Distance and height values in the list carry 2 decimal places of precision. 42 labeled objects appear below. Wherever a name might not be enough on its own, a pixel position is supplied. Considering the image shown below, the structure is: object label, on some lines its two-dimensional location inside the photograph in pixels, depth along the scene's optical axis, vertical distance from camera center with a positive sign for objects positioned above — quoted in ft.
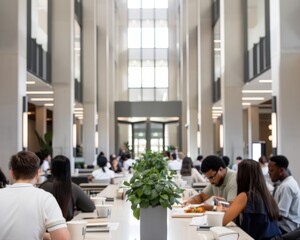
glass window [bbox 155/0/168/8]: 135.54 +32.12
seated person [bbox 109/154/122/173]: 53.21 -2.71
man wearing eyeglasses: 18.17 -1.51
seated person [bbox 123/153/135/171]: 64.84 -2.99
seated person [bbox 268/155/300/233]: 18.31 -2.15
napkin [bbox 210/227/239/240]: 12.10 -2.07
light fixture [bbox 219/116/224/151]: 62.49 +0.16
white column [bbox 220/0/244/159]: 60.44 +6.86
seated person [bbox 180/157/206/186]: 40.91 -2.54
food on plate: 18.74 -2.37
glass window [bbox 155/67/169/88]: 133.80 +14.31
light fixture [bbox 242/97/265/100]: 81.51 +5.60
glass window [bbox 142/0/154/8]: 136.05 +32.00
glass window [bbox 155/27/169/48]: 134.51 +23.67
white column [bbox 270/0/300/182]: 37.01 +3.82
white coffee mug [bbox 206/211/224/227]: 14.93 -2.12
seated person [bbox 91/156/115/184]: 41.19 -2.51
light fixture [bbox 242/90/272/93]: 70.87 +5.75
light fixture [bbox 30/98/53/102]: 77.71 +5.48
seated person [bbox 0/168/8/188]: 20.08 -1.45
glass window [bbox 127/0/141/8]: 135.33 +32.15
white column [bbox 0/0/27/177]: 38.37 +4.15
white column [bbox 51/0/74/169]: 60.18 +7.72
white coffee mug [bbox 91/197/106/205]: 21.29 -2.33
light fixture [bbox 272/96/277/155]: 38.19 +0.81
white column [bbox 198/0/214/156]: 78.89 +9.51
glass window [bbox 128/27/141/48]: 134.17 +23.85
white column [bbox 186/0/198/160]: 89.30 +10.78
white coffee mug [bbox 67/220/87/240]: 12.38 -1.96
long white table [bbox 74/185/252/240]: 13.93 -2.44
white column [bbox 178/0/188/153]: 103.97 +11.91
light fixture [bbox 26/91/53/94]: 67.08 +5.64
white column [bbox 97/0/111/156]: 92.27 +9.82
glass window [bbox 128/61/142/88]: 133.69 +15.10
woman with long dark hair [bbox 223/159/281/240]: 15.17 -1.84
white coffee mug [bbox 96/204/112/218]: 17.46 -2.21
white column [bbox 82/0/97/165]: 79.46 +8.81
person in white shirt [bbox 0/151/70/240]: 9.77 -1.32
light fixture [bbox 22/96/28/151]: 39.88 +1.28
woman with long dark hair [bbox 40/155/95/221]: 17.51 -1.41
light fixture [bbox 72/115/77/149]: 62.54 +0.59
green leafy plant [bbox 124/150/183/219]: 12.09 -1.12
